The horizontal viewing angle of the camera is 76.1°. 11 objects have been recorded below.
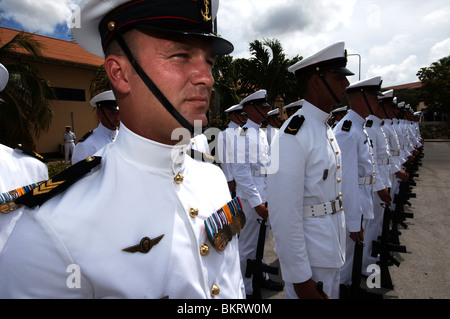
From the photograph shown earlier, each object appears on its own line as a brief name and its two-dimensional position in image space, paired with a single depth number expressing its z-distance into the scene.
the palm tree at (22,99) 9.12
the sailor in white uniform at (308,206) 2.21
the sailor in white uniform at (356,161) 3.06
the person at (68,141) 14.70
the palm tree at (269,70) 16.80
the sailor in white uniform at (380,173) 4.83
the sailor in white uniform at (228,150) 4.98
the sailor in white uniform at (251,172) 4.33
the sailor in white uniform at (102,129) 4.15
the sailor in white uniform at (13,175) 2.05
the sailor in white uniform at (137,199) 0.94
